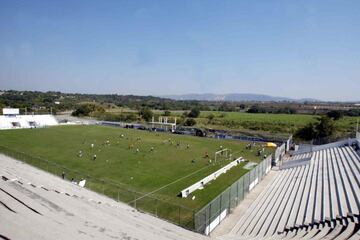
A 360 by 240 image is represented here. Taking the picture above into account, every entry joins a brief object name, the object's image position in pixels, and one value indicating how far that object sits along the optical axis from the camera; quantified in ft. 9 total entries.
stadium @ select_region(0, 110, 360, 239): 34.63
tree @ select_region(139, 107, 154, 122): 289.74
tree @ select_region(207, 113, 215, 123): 302.80
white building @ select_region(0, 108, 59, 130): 210.59
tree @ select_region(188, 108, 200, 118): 338.66
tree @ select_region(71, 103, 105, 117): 313.44
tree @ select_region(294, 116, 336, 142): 164.96
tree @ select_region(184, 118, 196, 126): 255.50
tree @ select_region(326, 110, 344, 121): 283.16
